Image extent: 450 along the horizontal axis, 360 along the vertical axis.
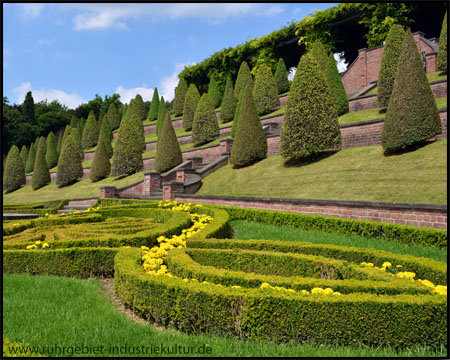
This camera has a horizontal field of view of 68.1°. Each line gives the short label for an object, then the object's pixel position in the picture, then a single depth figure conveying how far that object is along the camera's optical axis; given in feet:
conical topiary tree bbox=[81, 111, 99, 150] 161.38
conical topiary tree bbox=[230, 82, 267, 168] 62.64
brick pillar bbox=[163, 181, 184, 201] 54.24
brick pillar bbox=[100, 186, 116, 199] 64.64
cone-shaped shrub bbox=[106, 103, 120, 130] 179.93
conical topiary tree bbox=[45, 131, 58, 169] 149.25
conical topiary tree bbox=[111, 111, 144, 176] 91.61
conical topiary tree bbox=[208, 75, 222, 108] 143.74
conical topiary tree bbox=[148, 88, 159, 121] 170.91
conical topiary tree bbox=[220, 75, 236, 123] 116.88
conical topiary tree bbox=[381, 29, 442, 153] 43.91
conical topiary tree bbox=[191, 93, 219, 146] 97.70
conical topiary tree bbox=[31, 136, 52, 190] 115.34
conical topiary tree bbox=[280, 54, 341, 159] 53.62
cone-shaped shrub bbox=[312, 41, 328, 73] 91.45
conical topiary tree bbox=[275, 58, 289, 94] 119.03
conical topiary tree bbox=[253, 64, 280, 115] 103.35
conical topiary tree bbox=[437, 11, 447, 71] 71.31
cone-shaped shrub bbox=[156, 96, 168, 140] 138.14
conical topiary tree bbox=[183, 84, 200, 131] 128.16
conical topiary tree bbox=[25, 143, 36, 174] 153.28
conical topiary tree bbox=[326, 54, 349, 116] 75.41
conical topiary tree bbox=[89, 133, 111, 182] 98.43
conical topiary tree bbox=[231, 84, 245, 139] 84.71
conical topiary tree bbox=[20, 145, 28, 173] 168.61
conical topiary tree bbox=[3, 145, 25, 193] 123.54
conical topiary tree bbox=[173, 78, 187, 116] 153.60
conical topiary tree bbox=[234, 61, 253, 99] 123.13
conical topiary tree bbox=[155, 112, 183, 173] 82.28
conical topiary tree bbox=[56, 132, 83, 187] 105.91
